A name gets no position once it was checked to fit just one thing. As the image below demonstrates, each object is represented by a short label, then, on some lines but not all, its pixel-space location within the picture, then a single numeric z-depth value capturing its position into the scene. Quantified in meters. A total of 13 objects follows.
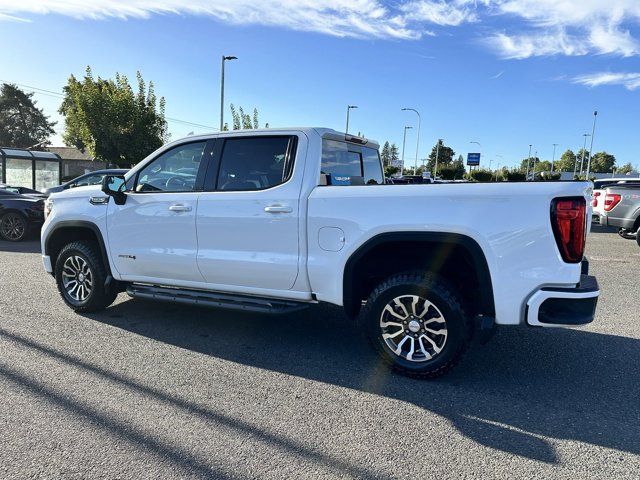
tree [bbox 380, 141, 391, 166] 128.30
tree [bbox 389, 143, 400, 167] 129.25
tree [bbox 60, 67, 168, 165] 26.28
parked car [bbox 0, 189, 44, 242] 10.99
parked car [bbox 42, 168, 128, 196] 12.54
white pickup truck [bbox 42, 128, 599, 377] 3.26
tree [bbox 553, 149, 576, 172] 117.37
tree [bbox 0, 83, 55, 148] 76.06
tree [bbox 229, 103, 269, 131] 37.66
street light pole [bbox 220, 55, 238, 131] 27.92
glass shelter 16.56
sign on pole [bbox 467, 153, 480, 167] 61.28
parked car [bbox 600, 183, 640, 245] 10.66
